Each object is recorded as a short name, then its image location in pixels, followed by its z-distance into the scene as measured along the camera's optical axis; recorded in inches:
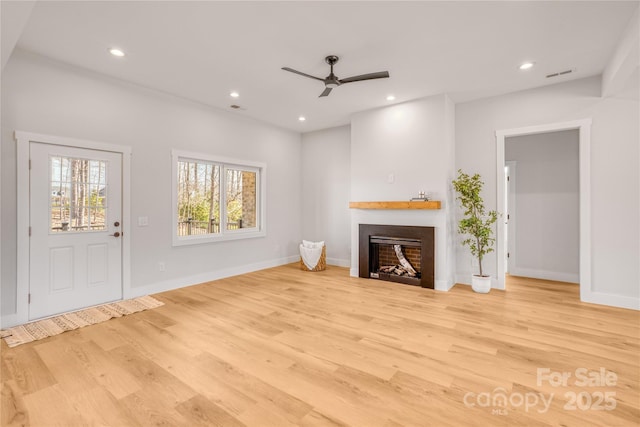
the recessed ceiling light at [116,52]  122.0
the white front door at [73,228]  126.5
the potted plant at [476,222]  165.2
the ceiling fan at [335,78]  124.1
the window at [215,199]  184.1
